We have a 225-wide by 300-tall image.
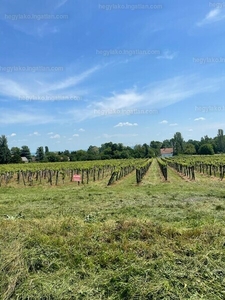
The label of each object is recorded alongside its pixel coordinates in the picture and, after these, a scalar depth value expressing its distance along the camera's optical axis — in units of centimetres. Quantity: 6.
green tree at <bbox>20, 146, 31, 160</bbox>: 9362
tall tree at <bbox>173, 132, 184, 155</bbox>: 11325
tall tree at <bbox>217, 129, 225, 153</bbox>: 9925
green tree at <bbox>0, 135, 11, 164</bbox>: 7312
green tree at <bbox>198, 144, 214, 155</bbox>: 8611
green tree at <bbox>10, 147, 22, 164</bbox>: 7156
